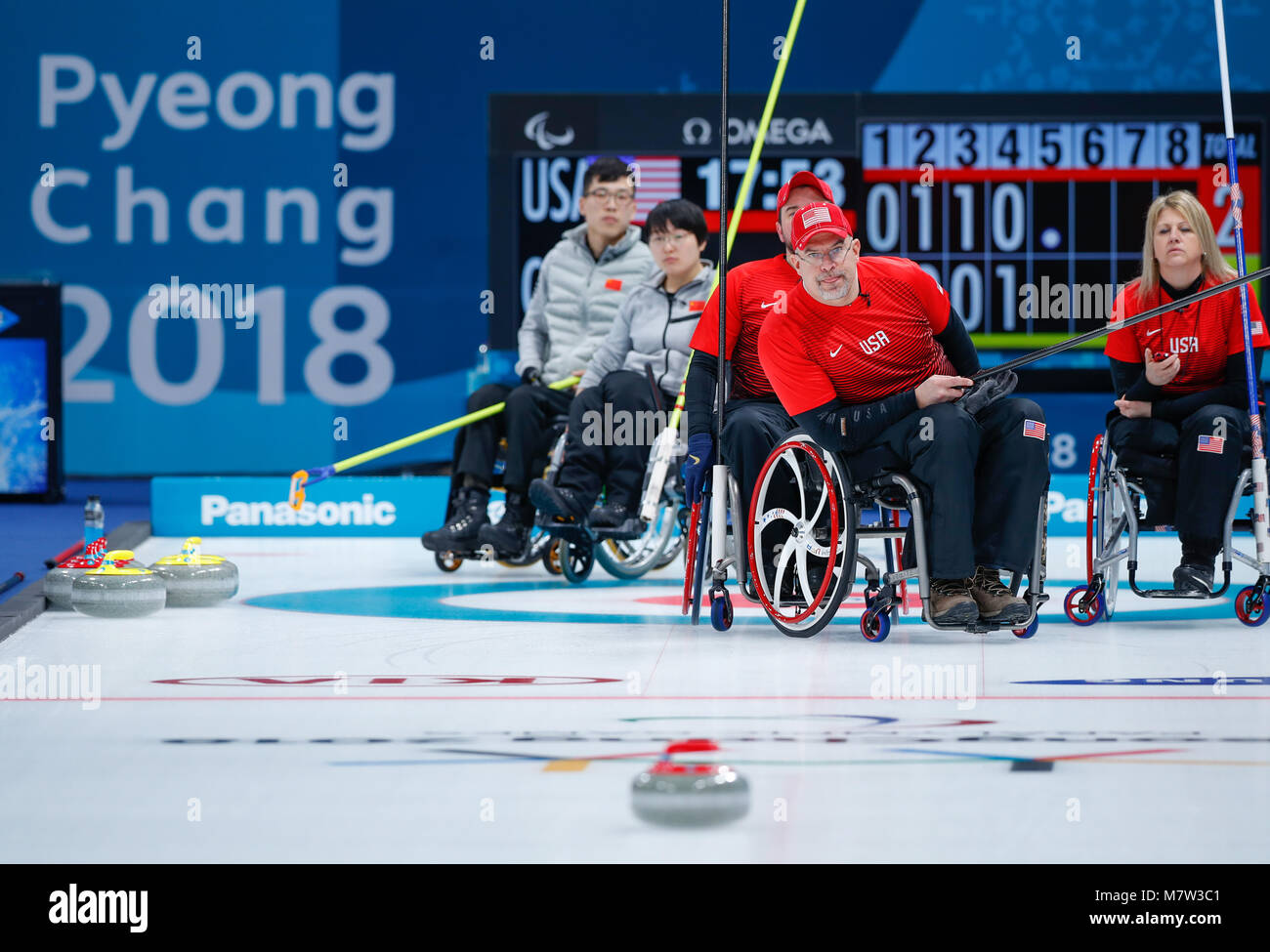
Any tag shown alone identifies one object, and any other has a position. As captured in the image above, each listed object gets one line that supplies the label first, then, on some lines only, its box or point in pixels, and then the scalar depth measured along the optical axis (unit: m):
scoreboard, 15.71
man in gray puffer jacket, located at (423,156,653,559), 11.49
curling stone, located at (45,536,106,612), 9.34
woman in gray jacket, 10.54
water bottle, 11.49
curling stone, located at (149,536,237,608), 9.69
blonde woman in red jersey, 8.41
